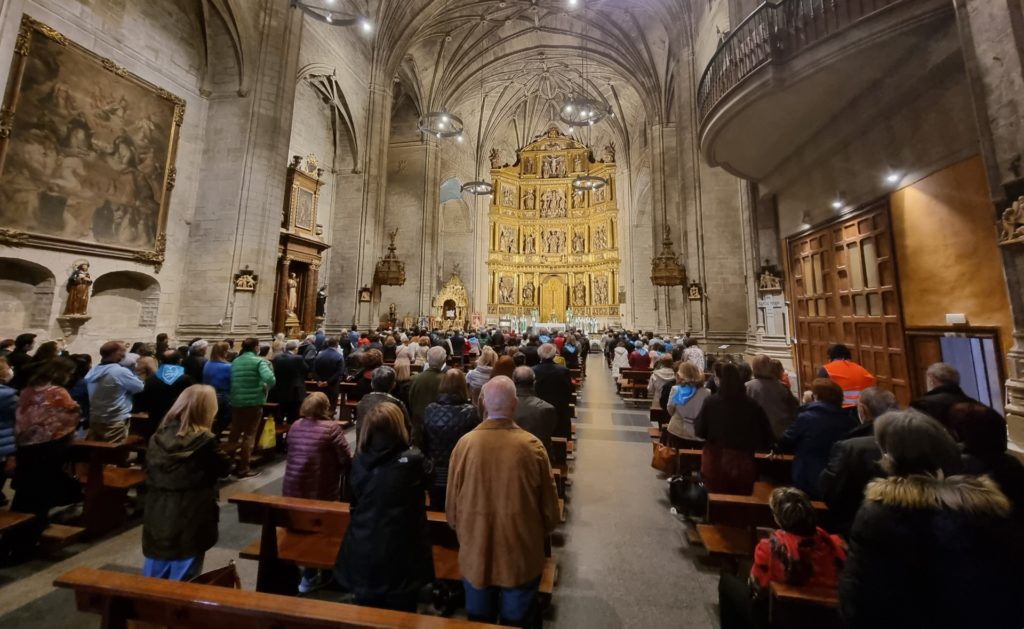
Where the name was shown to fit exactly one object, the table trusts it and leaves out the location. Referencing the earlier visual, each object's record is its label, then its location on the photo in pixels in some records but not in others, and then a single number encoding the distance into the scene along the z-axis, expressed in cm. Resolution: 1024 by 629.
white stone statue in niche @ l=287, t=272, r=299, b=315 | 1219
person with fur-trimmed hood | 112
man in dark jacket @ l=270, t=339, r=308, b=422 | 474
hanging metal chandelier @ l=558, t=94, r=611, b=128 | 1513
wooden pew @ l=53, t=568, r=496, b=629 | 129
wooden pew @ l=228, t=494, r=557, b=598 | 220
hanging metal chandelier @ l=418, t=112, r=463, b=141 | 1348
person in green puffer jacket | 408
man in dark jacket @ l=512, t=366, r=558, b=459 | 297
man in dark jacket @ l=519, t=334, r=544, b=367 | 615
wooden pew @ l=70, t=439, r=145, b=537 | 296
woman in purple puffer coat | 258
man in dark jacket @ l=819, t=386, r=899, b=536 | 190
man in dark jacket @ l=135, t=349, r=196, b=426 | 373
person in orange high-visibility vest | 373
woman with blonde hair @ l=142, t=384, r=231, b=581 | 204
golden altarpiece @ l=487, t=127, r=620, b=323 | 2645
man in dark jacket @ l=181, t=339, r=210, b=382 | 448
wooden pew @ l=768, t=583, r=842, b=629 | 147
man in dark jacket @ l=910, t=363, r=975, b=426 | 221
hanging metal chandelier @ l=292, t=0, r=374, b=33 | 880
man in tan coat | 172
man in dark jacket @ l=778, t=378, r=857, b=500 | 247
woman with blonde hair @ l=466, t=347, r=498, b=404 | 434
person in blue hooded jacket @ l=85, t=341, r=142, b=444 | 339
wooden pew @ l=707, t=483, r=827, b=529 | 229
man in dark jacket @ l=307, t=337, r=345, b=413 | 543
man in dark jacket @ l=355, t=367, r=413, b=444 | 282
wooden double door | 514
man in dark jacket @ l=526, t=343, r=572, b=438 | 420
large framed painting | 626
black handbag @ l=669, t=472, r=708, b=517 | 331
